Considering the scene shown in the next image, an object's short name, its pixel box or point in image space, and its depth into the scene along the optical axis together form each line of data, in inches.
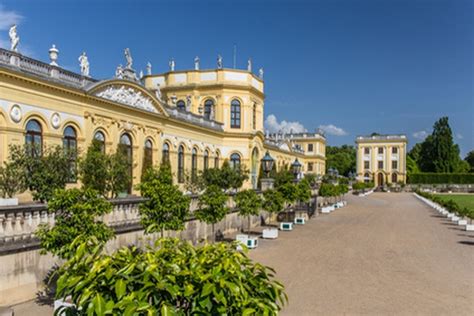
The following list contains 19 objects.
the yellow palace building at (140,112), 720.3
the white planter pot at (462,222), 1017.5
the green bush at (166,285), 122.8
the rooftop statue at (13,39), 706.2
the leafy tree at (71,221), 352.2
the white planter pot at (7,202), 509.5
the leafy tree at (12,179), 553.3
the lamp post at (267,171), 919.7
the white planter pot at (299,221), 1045.7
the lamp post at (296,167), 1153.8
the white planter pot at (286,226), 921.5
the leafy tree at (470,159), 4375.0
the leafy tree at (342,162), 4220.0
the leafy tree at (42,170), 551.5
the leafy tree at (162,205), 497.0
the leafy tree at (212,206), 637.3
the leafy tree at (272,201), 875.4
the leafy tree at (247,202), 748.6
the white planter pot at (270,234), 786.8
